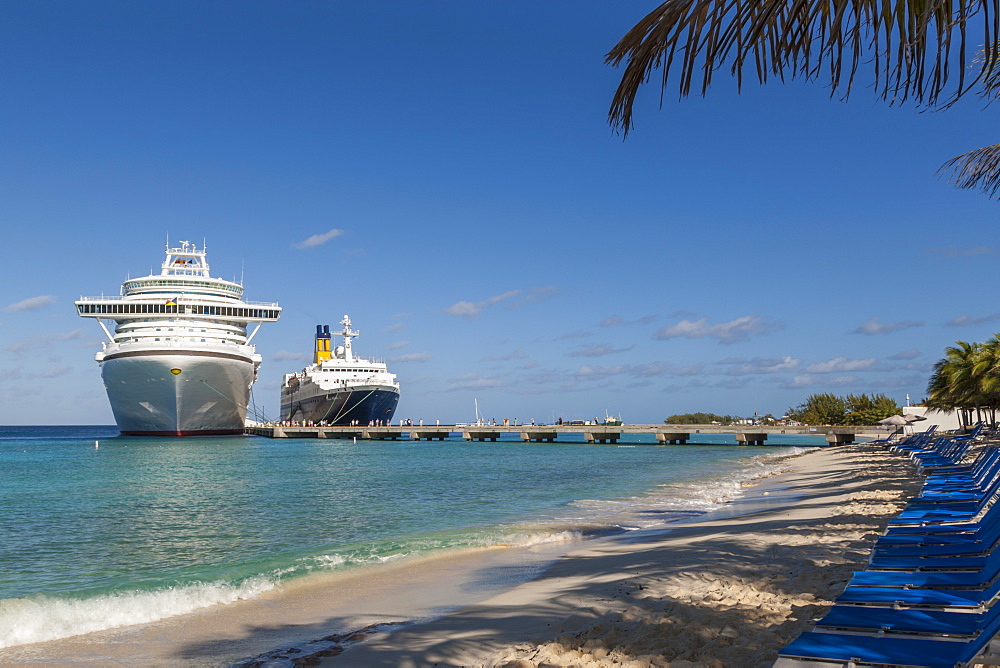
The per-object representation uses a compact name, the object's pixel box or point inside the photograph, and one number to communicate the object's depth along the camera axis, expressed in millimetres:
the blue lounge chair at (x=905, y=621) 3145
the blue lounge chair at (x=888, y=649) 2742
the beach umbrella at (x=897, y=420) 31047
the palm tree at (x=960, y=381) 29859
